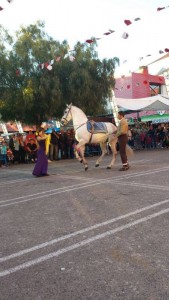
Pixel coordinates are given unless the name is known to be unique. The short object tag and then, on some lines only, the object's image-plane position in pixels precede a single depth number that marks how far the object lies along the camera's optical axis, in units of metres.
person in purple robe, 8.38
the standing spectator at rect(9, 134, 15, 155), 13.68
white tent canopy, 16.79
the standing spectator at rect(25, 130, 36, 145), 13.72
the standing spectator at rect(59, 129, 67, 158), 14.91
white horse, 8.96
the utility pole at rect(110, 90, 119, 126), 17.12
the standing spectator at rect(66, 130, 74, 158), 15.07
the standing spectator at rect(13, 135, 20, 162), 13.69
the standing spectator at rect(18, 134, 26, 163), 13.79
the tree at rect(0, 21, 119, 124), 14.48
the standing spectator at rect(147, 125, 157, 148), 19.80
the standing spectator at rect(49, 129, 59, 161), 14.38
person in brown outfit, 8.44
